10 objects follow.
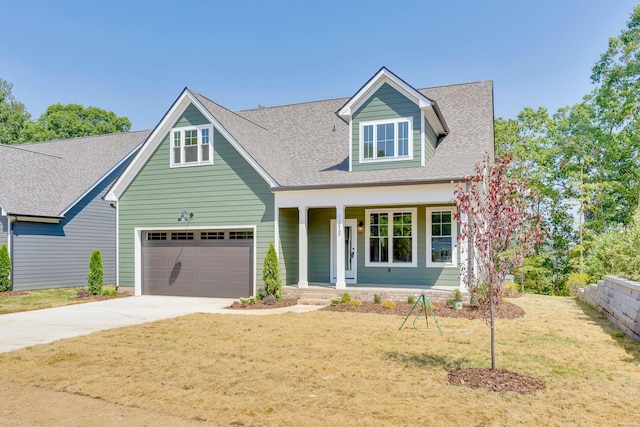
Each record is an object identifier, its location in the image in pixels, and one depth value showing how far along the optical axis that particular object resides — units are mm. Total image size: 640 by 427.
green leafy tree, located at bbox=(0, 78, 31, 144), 43062
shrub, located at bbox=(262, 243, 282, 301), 13750
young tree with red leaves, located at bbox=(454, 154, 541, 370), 5625
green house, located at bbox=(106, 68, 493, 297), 14211
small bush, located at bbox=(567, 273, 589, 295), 18189
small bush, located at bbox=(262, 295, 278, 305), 13453
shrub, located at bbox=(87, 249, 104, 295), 16000
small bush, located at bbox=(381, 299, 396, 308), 12289
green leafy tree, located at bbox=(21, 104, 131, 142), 41344
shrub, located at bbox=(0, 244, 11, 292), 16797
